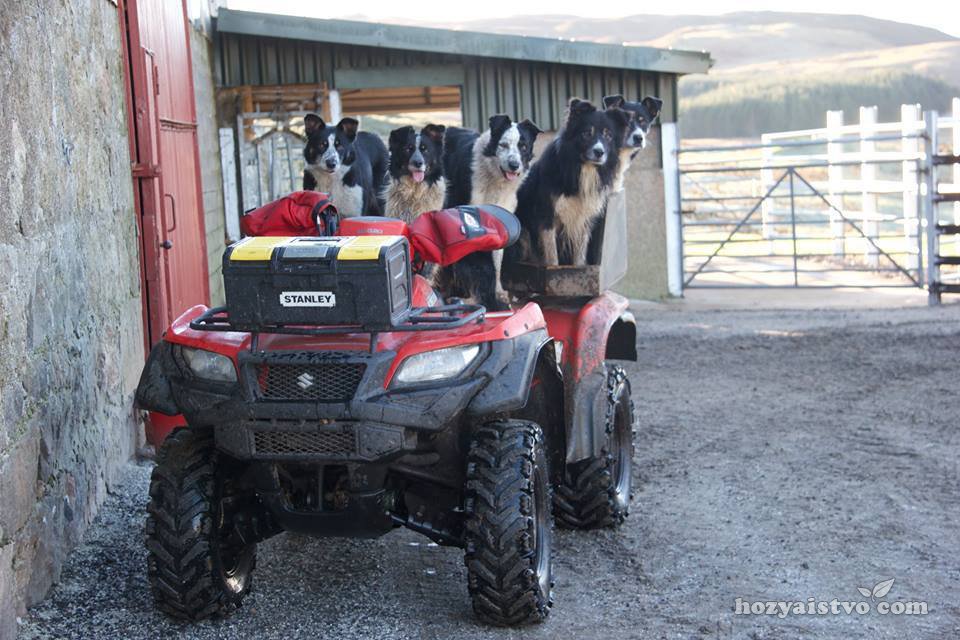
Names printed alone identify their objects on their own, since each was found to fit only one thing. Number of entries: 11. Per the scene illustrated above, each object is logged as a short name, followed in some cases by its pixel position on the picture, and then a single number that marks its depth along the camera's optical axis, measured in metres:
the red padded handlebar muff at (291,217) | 4.74
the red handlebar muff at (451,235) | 4.53
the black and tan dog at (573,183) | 7.57
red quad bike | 3.95
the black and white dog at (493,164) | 7.80
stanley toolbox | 3.91
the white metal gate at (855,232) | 14.45
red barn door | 7.04
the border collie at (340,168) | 8.47
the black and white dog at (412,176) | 7.76
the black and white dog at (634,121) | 8.31
